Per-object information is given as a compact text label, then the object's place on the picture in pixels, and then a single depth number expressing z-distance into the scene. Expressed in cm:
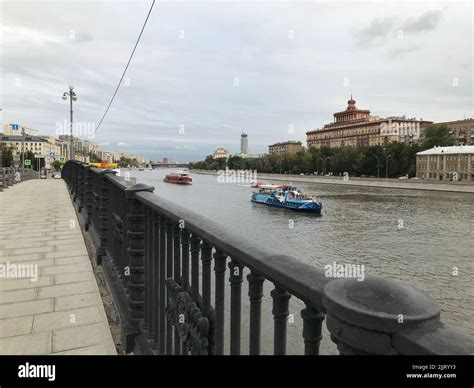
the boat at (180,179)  7869
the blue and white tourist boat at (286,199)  3794
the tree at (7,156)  5592
